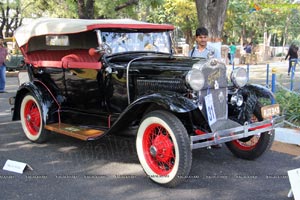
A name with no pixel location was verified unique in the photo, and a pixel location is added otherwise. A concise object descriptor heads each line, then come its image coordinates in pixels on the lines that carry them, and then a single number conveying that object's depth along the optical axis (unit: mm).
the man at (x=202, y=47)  5086
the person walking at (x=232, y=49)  21525
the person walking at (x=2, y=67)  11133
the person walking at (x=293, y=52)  16484
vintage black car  3689
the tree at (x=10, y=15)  27500
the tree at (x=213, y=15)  7586
